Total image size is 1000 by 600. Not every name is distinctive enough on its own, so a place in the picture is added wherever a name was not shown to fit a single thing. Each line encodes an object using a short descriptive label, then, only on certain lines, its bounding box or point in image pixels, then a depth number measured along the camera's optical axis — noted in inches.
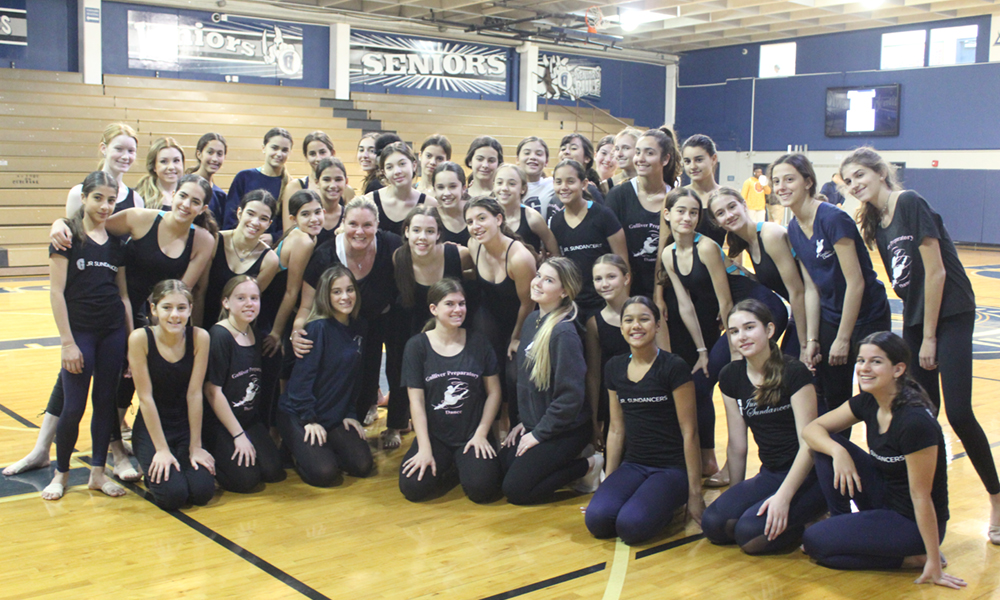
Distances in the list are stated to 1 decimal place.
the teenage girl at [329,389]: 155.6
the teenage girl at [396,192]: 175.8
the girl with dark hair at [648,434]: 129.6
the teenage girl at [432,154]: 194.4
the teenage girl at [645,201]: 161.6
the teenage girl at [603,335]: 147.7
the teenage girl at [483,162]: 178.5
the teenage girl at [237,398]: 147.2
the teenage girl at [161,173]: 168.1
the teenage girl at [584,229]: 160.6
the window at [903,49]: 706.8
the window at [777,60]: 797.9
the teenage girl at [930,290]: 125.3
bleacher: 451.2
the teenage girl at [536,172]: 189.9
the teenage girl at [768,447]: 123.9
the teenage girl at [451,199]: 164.7
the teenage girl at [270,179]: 187.6
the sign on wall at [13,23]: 525.0
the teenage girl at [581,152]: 193.8
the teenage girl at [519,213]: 166.9
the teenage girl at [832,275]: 131.8
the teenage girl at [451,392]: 148.6
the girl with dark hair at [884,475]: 113.3
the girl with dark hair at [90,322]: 140.6
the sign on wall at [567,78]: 781.7
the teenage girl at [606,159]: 208.5
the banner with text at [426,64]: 686.5
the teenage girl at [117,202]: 152.6
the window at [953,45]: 680.4
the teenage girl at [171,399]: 138.6
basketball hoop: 660.7
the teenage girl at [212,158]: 185.2
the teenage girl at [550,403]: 144.5
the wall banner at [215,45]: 579.8
